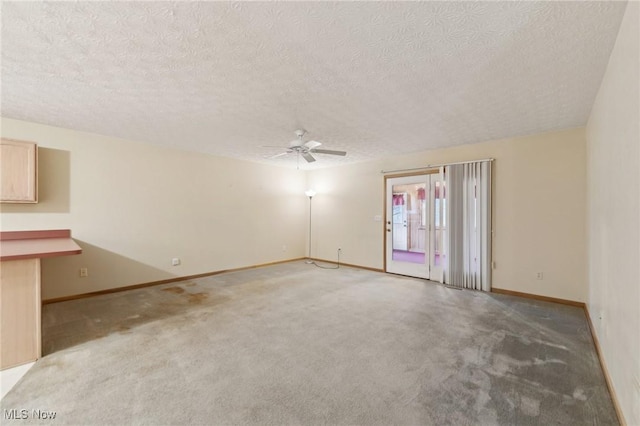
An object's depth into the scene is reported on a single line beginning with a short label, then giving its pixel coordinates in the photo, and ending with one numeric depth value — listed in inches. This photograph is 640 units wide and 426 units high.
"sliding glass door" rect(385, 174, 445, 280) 201.2
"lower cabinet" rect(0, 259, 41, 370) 88.7
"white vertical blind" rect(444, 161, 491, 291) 177.2
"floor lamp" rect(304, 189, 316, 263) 268.1
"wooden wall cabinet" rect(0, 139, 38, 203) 133.0
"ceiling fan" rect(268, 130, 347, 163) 148.7
